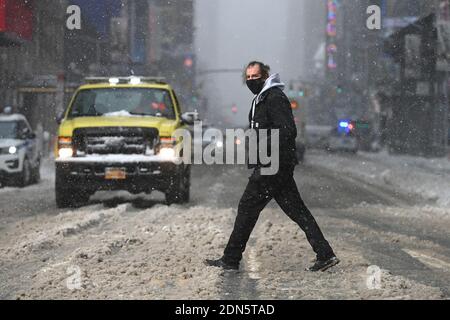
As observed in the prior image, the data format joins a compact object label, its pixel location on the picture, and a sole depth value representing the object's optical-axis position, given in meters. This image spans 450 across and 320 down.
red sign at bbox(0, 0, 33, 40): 39.69
